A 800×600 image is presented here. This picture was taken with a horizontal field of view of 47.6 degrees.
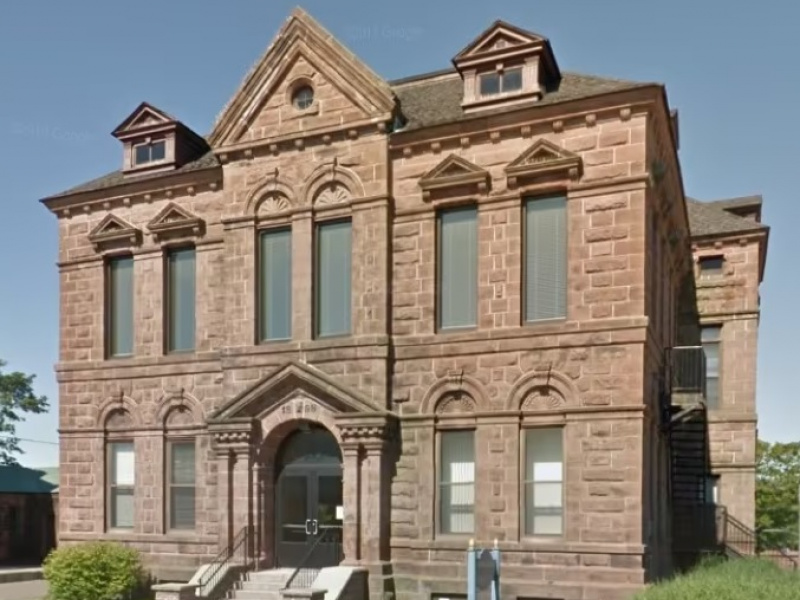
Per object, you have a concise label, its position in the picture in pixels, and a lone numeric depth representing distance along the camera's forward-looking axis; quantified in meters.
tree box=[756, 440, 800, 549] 49.72
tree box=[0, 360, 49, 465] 49.84
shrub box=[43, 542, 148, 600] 21.06
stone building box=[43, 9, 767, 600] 17.91
